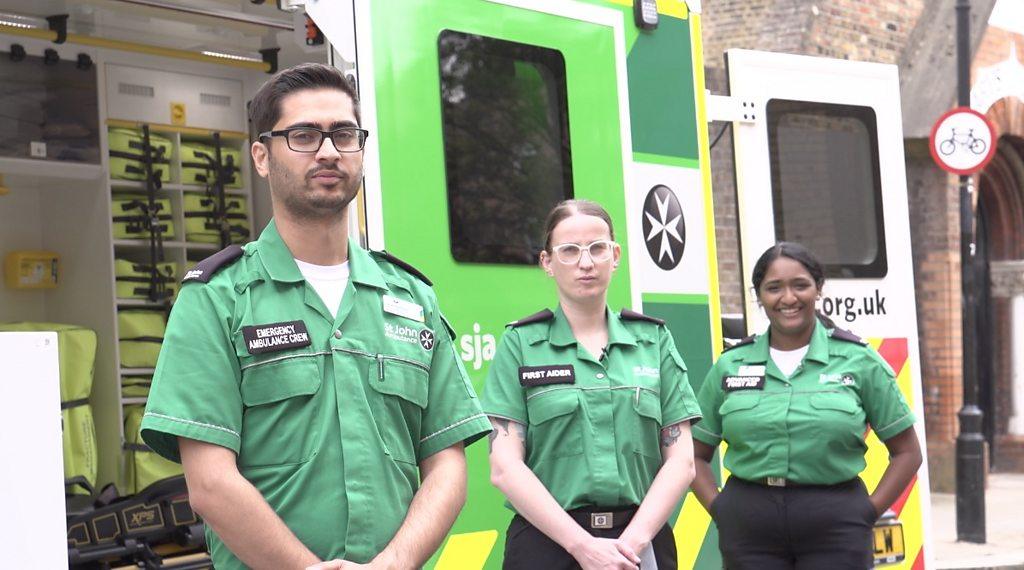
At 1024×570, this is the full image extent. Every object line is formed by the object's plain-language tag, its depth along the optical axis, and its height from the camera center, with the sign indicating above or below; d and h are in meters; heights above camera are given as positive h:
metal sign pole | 11.23 -1.10
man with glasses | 2.44 -0.12
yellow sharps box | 7.11 +0.26
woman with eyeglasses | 3.66 -0.31
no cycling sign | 11.50 +0.98
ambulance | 4.15 +0.41
